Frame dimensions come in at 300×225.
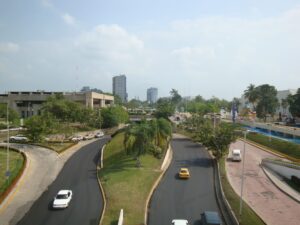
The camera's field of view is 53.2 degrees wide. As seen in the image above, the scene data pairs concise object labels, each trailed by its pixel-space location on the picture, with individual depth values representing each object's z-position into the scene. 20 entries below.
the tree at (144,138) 45.03
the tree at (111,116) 98.94
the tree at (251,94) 120.22
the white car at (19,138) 71.00
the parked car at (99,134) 85.20
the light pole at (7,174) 39.10
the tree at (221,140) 49.50
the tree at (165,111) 76.88
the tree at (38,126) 65.99
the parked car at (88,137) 80.19
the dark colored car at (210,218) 26.16
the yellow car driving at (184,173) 41.61
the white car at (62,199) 32.14
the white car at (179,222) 26.35
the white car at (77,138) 76.51
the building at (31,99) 112.19
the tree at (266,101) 115.88
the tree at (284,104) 127.62
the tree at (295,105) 95.75
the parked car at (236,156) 51.50
